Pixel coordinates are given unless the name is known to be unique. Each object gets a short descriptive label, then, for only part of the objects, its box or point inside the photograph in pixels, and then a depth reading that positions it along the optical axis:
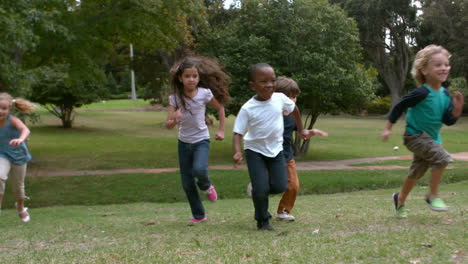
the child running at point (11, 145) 7.25
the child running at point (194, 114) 6.62
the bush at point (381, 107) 59.36
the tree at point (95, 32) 18.38
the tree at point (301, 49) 20.48
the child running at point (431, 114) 5.88
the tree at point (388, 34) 46.94
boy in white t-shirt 5.99
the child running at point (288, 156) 6.91
